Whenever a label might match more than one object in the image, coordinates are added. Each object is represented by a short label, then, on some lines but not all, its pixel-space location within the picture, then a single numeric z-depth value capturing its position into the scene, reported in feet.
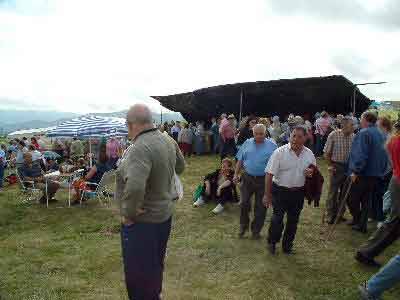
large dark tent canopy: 53.31
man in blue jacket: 20.40
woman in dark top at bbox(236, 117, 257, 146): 34.35
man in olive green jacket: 10.32
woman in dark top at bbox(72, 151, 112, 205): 32.98
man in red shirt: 15.14
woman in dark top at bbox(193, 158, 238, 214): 28.43
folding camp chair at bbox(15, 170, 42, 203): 35.29
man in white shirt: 17.57
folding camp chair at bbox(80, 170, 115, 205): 31.60
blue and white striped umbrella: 40.42
